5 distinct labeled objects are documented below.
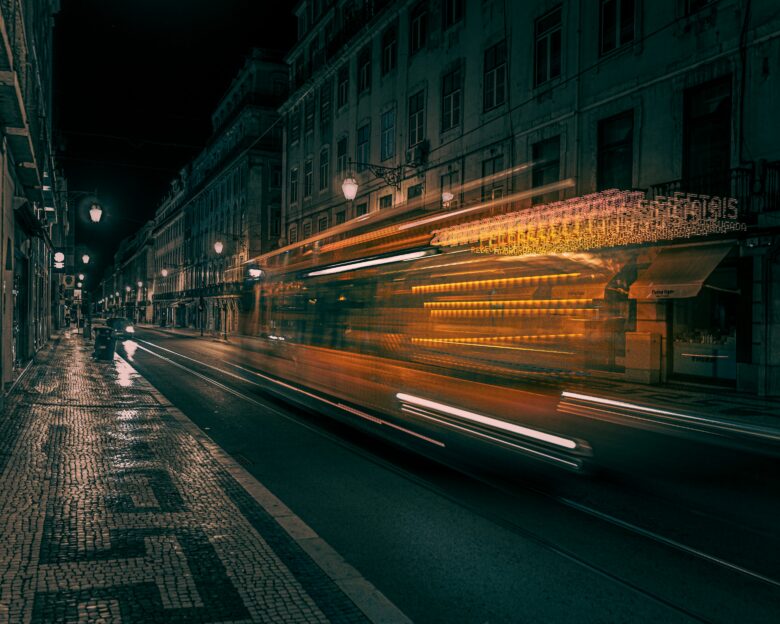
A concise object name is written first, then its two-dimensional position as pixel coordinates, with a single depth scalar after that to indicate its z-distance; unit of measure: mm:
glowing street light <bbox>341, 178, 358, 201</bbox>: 19547
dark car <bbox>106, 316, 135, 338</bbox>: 46406
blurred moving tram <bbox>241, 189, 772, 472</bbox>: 7621
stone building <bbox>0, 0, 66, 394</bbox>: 13309
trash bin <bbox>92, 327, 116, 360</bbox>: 24875
